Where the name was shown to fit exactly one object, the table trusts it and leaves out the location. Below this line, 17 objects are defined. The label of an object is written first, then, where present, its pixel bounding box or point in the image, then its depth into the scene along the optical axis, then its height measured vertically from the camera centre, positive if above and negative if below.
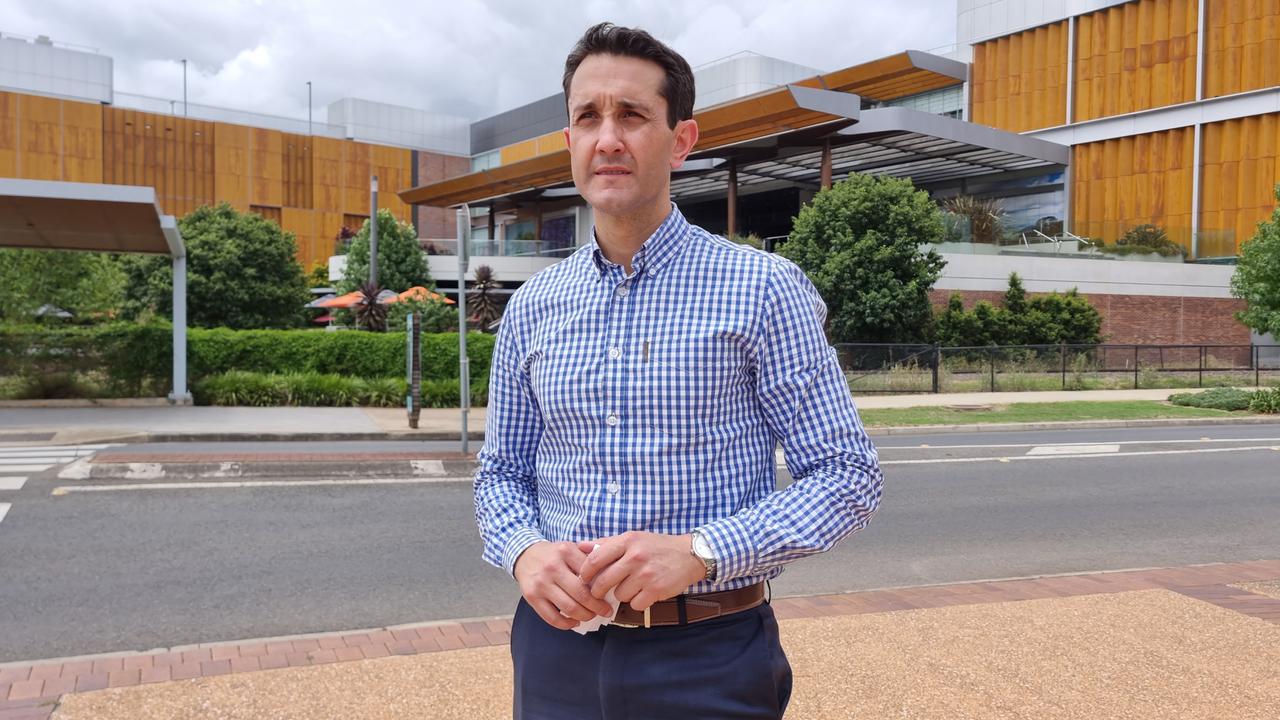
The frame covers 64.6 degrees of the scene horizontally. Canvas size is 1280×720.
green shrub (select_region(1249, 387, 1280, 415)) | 22.39 -1.36
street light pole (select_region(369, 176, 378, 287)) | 38.12 +3.26
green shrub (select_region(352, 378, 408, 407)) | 21.20 -1.35
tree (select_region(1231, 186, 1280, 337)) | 24.00 +1.49
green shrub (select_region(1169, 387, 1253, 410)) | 22.75 -1.35
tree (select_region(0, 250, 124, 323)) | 22.02 +0.89
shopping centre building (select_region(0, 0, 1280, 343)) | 37.66 +7.91
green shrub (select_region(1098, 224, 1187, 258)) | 39.84 +3.87
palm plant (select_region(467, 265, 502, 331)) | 39.47 +1.05
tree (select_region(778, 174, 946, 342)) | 30.77 +2.42
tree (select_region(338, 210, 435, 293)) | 48.25 +3.33
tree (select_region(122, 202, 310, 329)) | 45.28 +2.19
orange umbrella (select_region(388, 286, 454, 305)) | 33.47 +1.11
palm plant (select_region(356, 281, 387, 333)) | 33.41 +0.55
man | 1.86 -0.19
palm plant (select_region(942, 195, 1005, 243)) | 37.50 +4.69
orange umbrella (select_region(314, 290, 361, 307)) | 34.59 +0.89
